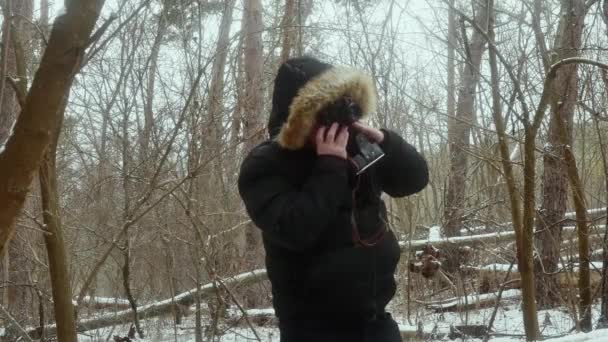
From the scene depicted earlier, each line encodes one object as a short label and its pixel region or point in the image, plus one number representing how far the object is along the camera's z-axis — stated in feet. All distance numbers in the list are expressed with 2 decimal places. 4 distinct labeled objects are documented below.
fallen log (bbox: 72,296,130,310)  23.50
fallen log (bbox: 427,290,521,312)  24.74
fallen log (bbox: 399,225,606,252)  25.21
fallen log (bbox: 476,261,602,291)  22.70
